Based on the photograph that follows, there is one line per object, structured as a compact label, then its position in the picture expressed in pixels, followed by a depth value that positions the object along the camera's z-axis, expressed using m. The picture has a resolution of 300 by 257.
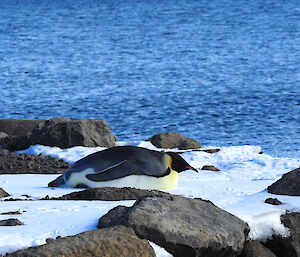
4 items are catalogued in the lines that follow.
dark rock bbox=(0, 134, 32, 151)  25.65
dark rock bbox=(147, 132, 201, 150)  27.73
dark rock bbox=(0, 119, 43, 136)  29.61
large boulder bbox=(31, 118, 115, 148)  24.85
